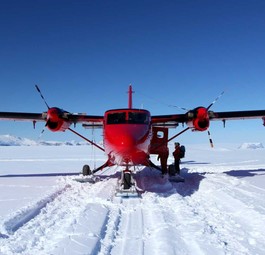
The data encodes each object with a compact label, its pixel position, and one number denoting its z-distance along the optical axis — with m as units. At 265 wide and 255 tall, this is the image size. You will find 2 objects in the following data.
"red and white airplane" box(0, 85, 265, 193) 10.12
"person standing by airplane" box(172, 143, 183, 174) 15.23
